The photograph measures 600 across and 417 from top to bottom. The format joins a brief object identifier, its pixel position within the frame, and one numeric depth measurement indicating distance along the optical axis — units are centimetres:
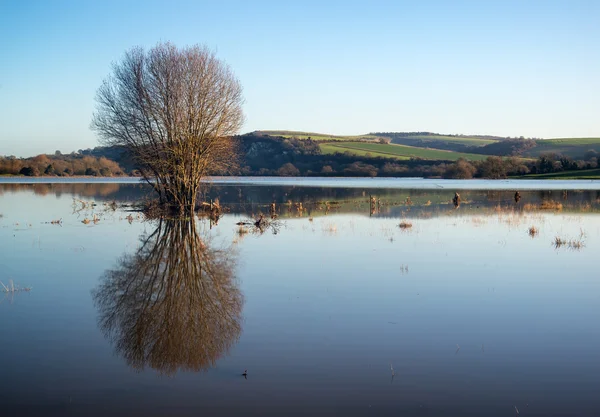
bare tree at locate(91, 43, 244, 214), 3522
